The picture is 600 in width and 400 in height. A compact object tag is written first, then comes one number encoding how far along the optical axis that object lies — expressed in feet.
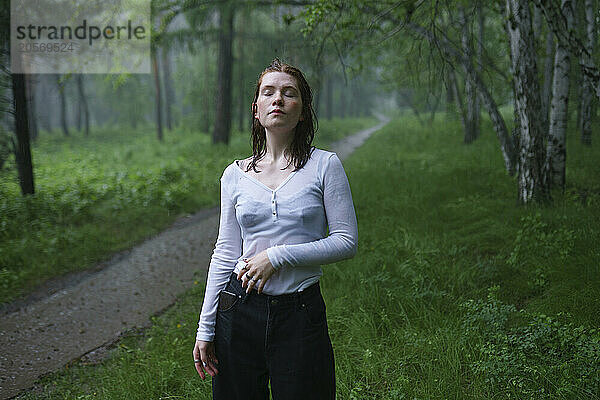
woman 6.00
